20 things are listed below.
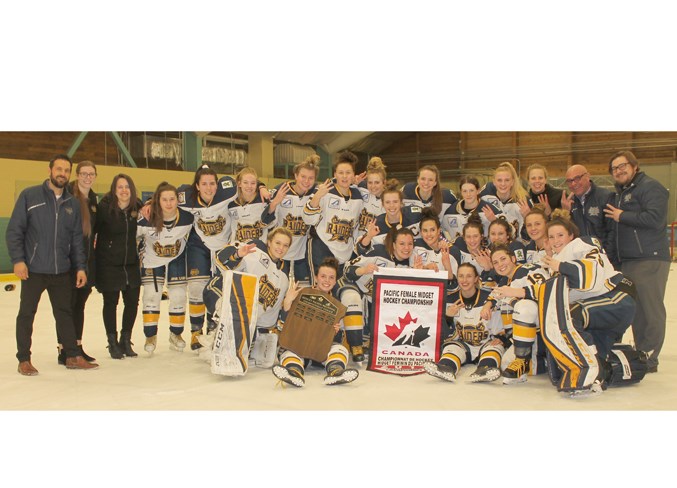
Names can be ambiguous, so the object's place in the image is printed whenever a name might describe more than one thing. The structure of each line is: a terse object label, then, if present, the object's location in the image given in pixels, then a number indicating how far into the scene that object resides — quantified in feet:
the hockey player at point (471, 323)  14.20
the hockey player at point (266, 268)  14.64
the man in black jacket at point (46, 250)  14.14
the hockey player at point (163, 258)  16.38
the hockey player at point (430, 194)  16.97
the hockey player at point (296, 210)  17.31
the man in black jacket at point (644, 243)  14.85
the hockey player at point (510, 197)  16.69
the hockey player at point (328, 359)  12.73
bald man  15.93
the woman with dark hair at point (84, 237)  15.30
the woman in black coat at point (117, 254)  15.87
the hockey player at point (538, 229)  14.78
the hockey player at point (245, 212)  17.04
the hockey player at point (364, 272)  14.90
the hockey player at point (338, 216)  17.13
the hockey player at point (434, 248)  15.58
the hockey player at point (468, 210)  16.67
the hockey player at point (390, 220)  16.16
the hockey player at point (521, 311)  13.10
